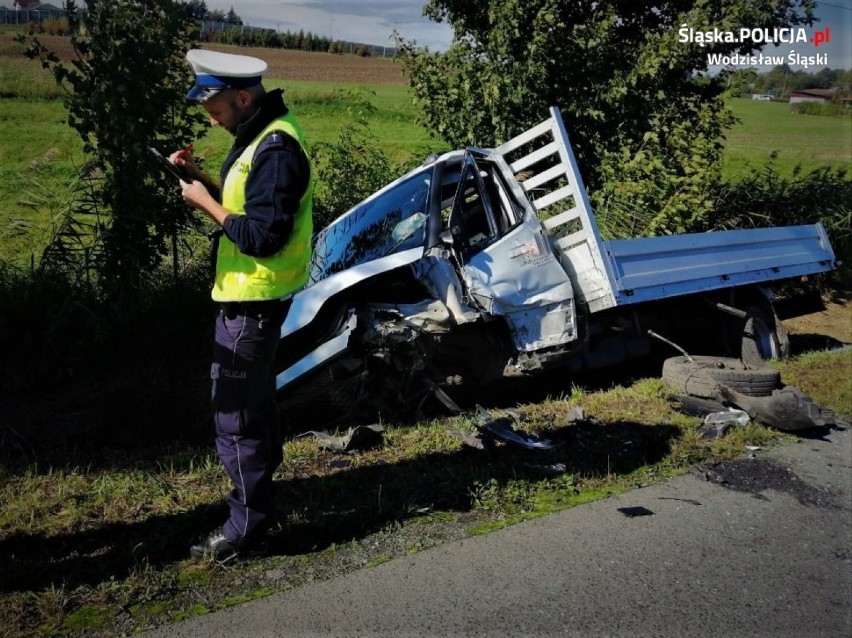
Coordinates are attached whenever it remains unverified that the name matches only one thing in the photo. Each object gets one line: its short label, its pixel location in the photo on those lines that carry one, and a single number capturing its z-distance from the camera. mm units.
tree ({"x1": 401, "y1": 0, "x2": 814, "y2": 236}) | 8953
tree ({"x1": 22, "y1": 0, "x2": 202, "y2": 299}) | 5621
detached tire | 6047
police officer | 3172
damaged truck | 5191
